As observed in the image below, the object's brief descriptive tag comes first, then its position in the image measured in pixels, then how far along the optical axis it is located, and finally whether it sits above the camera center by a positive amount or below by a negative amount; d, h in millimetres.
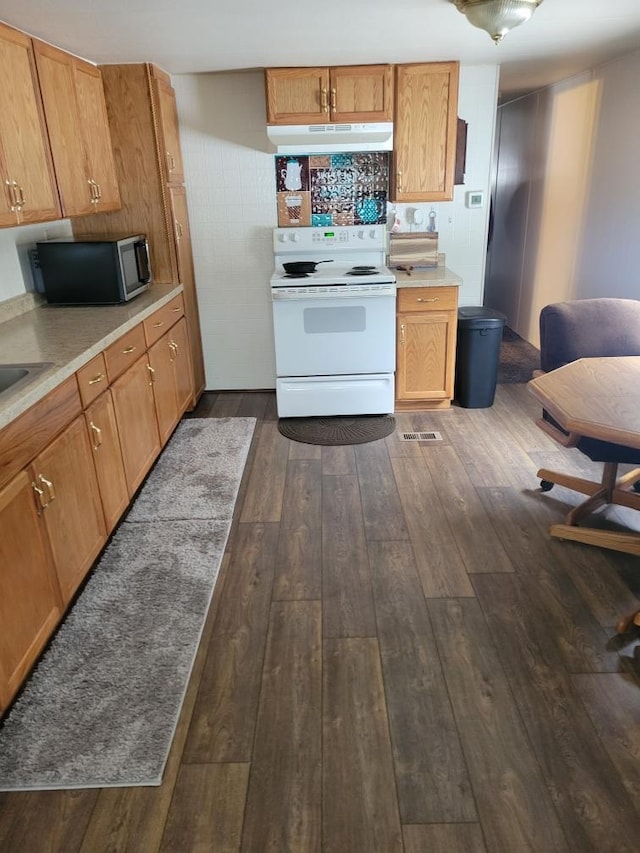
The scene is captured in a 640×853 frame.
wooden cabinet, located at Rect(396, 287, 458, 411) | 4008 -1020
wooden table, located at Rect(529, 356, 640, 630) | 2055 -753
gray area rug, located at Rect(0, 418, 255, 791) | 1742 -1467
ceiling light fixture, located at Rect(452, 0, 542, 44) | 2229 +548
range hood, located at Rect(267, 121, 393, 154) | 3809 +257
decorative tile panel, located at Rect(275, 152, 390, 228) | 4207 -49
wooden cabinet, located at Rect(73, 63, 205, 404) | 3596 +119
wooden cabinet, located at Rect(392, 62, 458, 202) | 3842 +272
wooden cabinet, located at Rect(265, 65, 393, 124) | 3770 +488
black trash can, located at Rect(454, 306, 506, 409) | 4086 -1102
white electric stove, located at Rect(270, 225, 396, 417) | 3873 -938
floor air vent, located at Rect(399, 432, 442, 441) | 3844 -1476
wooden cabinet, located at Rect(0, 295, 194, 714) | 1880 -1013
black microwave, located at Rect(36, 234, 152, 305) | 3238 -400
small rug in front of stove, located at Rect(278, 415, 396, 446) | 3857 -1467
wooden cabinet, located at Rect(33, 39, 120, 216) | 2922 +274
